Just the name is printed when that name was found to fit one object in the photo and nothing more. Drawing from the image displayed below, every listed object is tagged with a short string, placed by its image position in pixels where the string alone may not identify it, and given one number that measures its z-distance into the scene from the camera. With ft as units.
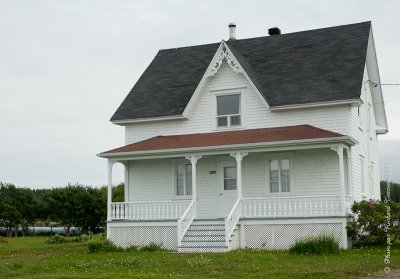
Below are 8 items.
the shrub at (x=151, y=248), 80.40
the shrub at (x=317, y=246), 70.79
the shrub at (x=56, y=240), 115.41
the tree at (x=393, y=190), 111.24
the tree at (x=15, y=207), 164.76
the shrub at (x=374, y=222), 77.15
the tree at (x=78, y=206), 163.12
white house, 80.12
